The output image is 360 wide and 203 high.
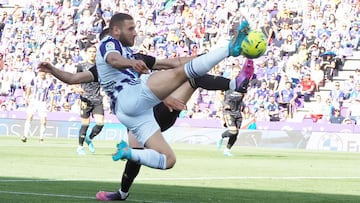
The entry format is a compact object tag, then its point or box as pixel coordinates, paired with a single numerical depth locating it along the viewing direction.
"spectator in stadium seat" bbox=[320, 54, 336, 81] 35.38
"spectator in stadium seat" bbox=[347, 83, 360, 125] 32.88
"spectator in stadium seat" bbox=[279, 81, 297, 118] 34.72
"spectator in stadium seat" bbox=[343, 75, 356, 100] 33.84
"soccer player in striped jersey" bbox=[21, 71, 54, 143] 30.80
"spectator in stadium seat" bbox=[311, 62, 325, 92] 35.16
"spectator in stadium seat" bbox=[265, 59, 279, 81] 35.81
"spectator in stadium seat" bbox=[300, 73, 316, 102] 34.97
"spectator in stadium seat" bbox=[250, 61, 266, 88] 35.59
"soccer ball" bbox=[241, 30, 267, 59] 10.95
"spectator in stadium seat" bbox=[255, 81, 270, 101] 34.97
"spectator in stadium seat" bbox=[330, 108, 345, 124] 32.97
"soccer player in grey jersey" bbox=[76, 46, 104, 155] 24.80
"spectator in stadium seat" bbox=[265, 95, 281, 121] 34.47
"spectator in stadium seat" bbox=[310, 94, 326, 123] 33.72
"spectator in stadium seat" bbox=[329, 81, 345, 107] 33.66
